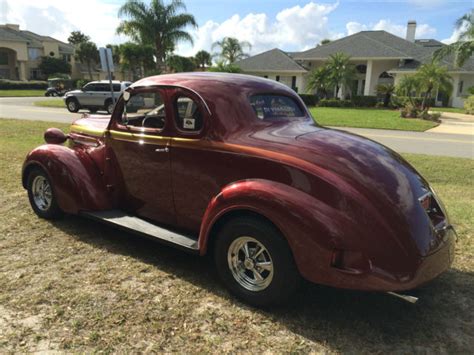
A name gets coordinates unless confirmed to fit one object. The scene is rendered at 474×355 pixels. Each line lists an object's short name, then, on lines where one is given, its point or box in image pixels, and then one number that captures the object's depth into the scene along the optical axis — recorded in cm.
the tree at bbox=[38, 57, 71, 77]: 6588
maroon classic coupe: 290
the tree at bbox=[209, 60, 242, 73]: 3278
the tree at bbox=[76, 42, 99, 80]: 6462
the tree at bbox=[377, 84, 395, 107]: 3359
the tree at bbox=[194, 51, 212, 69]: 6000
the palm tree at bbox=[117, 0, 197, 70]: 3600
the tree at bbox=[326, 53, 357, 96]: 3478
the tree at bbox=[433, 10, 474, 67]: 2612
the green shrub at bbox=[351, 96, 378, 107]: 3450
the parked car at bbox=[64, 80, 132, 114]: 2338
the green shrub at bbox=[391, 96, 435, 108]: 2755
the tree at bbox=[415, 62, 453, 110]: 2589
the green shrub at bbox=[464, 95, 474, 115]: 2817
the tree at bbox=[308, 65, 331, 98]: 3528
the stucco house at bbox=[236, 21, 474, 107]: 3584
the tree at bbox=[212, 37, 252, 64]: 4716
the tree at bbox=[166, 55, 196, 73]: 3856
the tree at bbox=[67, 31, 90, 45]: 8575
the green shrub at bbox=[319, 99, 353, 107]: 3394
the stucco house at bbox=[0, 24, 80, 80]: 6288
